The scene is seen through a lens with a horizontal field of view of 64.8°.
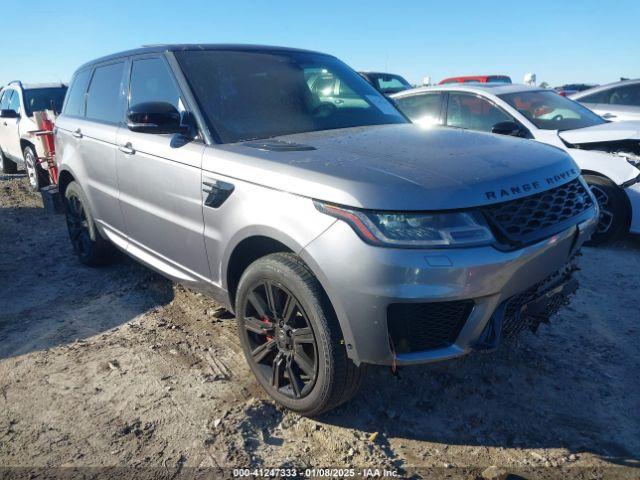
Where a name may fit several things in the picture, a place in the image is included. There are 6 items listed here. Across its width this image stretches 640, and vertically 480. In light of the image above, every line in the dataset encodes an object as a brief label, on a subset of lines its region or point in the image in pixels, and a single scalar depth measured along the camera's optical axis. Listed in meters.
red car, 15.61
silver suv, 2.06
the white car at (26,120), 8.26
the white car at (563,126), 5.00
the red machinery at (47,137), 7.25
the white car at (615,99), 7.23
